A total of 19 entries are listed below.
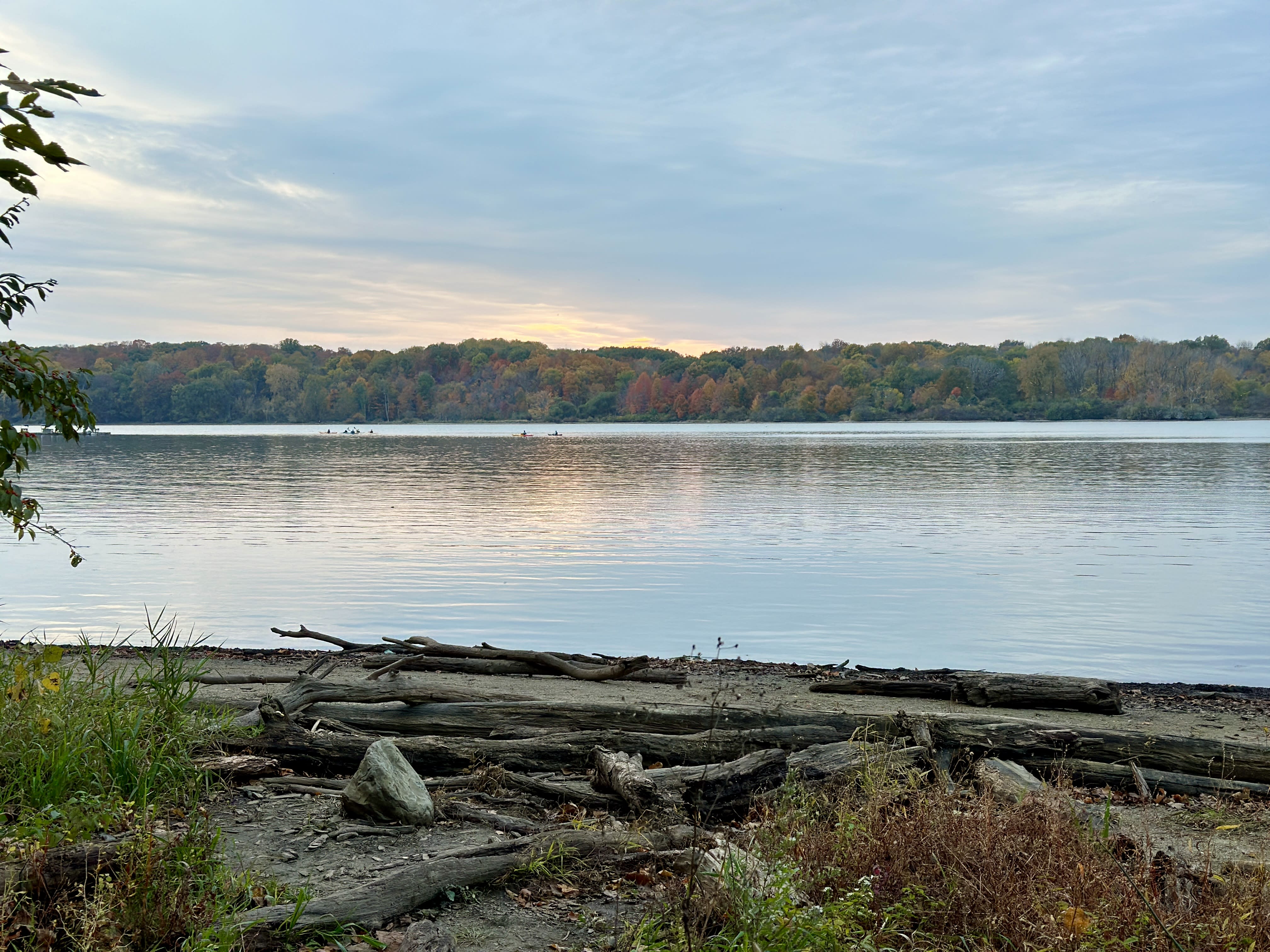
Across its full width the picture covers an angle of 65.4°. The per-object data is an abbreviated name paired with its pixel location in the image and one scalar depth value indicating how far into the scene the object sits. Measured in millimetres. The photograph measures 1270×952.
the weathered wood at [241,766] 6629
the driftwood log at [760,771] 6605
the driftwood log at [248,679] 10000
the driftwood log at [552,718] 7879
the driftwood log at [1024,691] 9891
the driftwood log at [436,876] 4629
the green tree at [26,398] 3850
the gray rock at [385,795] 6105
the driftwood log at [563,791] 6695
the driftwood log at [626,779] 6453
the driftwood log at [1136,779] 7449
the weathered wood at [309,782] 6820
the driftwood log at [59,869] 4449
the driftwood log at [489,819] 6199
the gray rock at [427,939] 4424
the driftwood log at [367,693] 8117
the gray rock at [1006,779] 6375
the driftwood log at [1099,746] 7590
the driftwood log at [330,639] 11391
